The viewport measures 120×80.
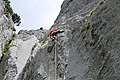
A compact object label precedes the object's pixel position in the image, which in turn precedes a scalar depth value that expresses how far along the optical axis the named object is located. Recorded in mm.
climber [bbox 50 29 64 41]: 12969
